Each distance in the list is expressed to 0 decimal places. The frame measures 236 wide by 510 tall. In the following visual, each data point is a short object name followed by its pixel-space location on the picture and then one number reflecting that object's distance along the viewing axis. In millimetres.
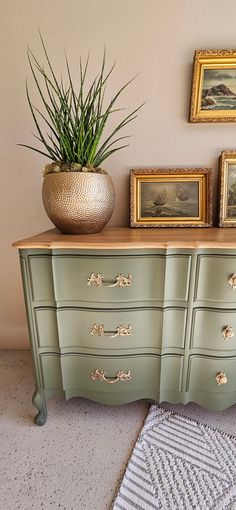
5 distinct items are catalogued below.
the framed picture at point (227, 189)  1208
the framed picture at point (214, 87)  1125
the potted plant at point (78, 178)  933
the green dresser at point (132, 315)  877
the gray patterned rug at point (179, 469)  834
